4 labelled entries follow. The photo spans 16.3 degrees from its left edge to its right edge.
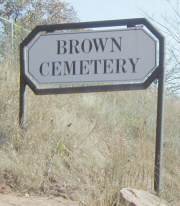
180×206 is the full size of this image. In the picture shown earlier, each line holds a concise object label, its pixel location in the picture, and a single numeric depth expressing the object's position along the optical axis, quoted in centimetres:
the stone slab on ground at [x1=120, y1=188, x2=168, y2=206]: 648
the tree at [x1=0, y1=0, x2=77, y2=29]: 2642
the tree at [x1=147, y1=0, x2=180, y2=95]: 1546
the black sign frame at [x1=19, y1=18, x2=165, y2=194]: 823
